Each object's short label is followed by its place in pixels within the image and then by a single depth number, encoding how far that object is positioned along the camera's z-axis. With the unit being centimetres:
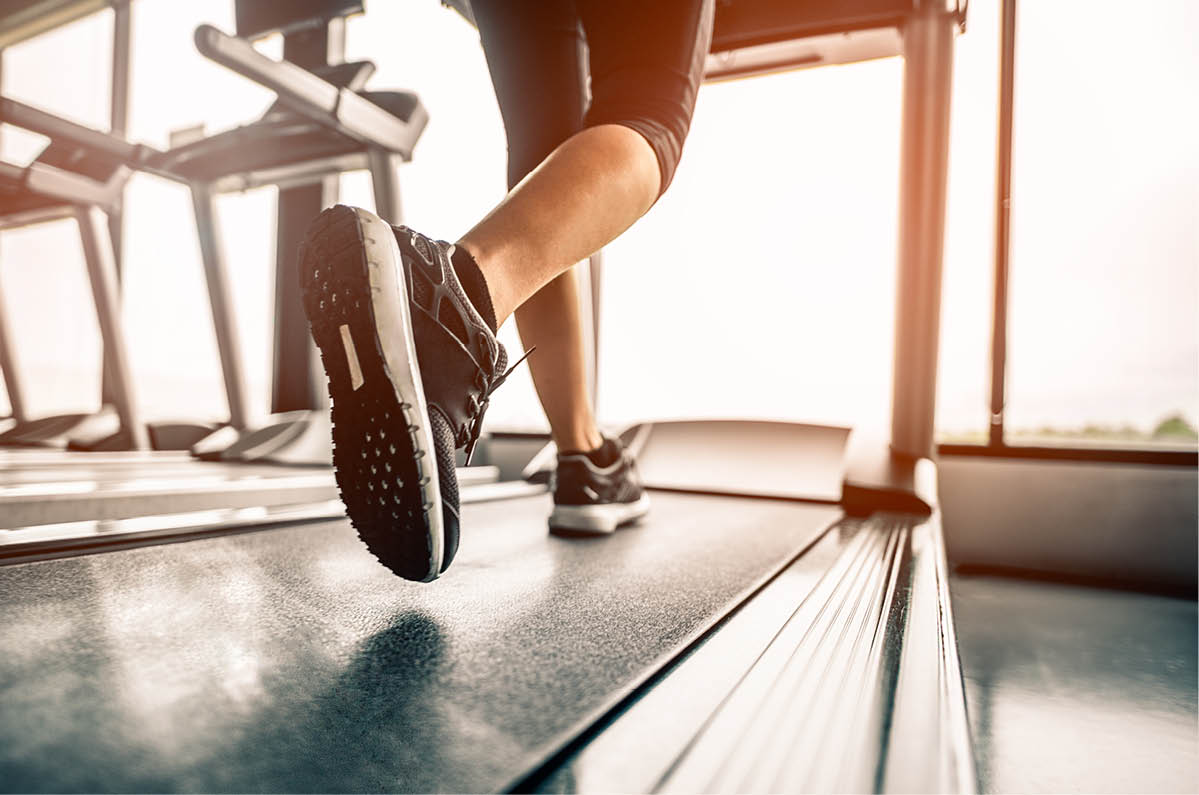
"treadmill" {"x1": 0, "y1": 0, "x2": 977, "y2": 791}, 37
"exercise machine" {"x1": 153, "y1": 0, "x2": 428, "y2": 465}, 182
